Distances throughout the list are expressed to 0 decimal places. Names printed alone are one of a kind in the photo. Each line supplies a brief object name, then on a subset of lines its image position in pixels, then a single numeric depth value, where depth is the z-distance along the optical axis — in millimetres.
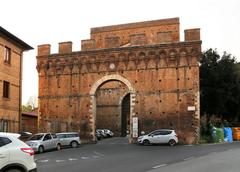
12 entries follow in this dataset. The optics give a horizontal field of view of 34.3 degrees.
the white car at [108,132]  53656
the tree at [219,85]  43281
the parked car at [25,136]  33594
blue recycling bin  42428
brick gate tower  35841
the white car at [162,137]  33812
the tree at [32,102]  106462
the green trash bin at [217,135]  38375
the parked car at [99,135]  47391
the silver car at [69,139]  34656
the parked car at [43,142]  29522
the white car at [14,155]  10439
